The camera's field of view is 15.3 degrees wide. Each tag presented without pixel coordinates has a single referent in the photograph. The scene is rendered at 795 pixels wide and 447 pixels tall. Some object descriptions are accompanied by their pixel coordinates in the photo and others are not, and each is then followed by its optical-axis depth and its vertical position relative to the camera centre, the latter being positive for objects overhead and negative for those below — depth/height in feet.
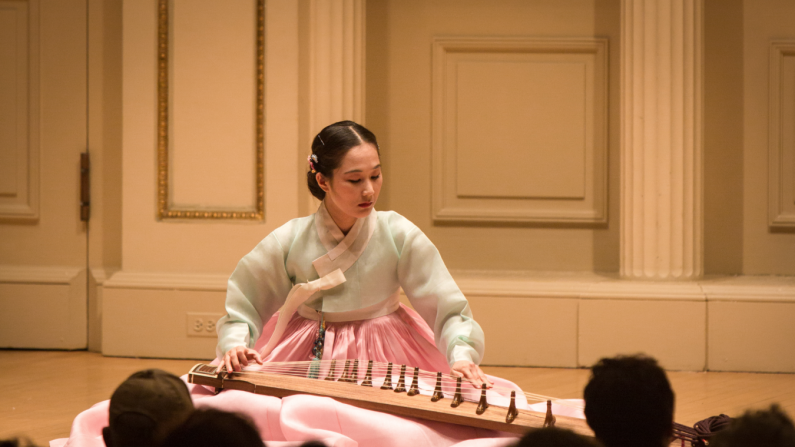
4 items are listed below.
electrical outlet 31.50 -1.21
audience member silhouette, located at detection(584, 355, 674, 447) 16.60 -0.67
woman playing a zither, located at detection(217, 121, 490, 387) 28.05 -0.48
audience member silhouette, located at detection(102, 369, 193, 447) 16.90 -0.70
